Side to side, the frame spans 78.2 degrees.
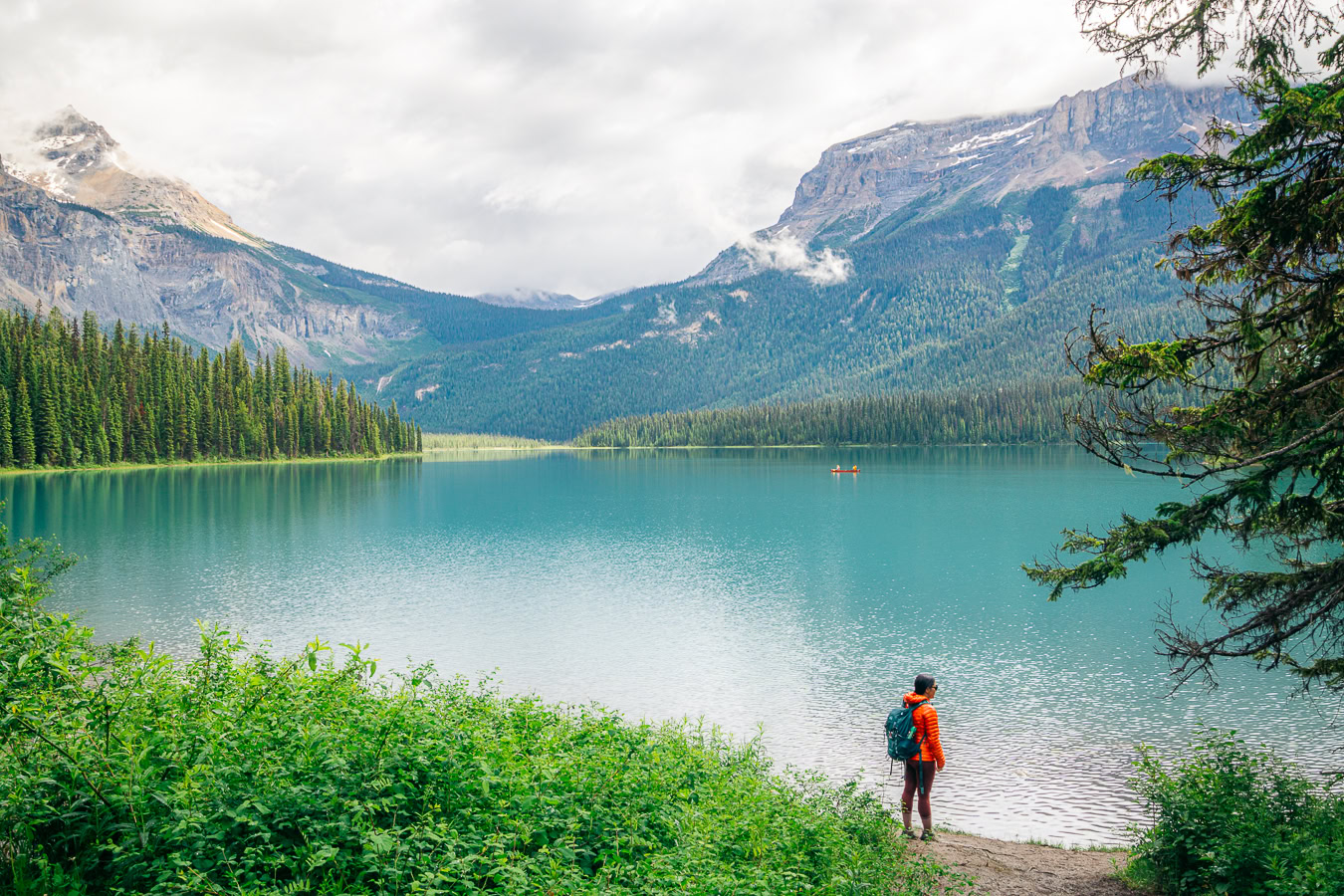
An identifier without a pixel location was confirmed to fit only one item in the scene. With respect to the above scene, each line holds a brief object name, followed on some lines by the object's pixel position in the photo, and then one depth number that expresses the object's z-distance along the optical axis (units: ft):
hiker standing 43.93
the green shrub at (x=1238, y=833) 28.96
